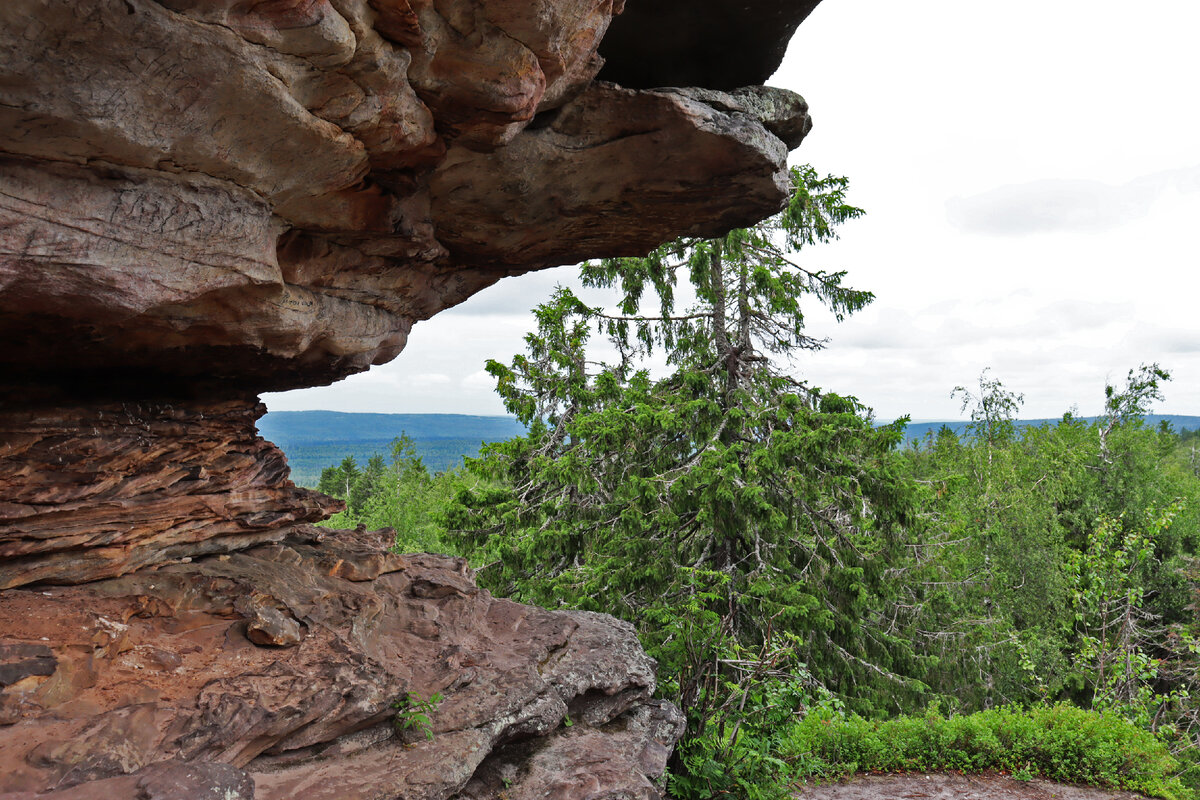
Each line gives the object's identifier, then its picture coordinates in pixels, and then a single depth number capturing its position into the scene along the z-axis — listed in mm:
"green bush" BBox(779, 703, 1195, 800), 10461
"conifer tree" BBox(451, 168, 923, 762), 12500
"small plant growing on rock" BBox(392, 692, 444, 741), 5469
